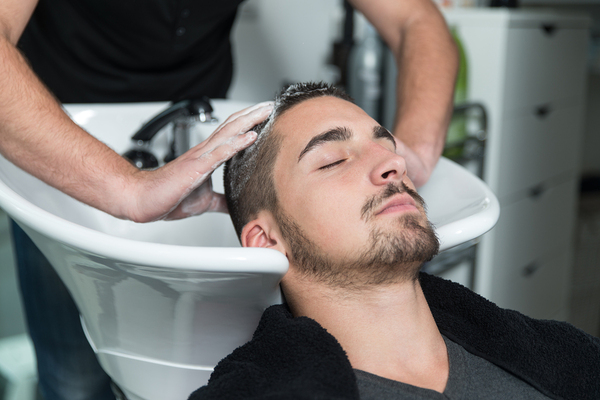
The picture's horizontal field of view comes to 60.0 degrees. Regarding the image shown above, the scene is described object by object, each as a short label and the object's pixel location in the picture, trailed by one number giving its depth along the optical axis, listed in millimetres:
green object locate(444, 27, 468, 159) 1809
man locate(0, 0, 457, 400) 781
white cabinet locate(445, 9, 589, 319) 1794
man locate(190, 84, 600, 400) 703
